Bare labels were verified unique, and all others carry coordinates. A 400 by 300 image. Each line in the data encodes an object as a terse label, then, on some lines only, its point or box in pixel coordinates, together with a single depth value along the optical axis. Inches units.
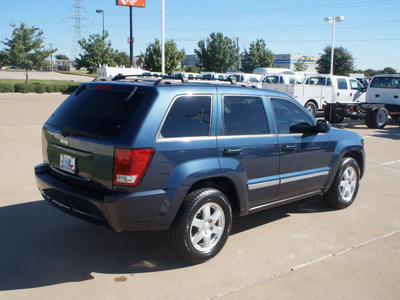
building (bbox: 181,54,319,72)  3494.1
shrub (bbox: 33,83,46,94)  1253.3
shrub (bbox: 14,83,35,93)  1214.3
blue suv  139.3
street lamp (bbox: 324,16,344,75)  1493.6
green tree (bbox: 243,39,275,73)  2112.5
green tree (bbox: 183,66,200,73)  2066.4
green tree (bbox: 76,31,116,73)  1803.6
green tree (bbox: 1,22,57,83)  1530.5
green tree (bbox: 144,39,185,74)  1665.8
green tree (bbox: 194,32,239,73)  1967.3
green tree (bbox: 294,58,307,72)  2534.4
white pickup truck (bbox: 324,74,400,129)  630.5
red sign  1498.5
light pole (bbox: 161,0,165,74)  908.6
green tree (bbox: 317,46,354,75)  2071.9
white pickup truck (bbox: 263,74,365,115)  727.1
